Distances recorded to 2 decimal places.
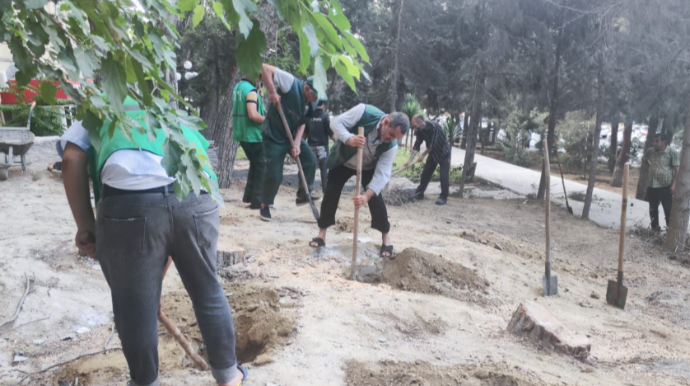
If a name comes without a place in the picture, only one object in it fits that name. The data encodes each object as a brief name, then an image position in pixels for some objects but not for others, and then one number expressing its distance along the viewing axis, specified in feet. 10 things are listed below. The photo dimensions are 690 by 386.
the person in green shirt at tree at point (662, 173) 28.84
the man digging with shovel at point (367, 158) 16.52
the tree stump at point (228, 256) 16.17
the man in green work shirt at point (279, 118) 20.44
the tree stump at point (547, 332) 12.81
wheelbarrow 25.70
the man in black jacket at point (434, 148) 33.81
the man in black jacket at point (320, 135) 28.17
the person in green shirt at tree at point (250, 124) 21.97
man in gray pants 7.43
